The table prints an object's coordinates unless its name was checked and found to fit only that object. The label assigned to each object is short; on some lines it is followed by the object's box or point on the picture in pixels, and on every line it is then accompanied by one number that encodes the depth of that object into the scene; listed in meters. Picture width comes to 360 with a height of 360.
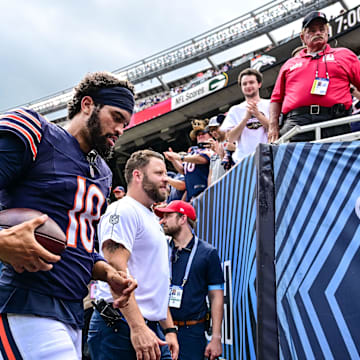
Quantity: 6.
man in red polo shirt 3.70
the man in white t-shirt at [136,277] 2.47
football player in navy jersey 1.47
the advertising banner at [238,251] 3.46
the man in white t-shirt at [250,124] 4.67
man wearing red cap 3.56
